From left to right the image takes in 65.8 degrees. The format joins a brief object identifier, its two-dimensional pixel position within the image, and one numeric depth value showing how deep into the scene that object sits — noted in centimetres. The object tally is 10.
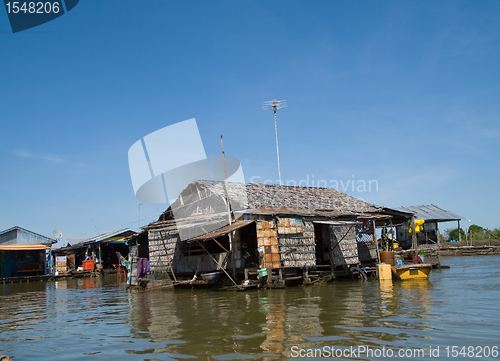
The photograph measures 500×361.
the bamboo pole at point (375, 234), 1736
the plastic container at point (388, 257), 1830
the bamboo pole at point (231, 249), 1562
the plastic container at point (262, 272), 1420
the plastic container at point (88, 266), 3003
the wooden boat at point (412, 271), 1499
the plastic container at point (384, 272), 1540
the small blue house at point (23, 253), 2861
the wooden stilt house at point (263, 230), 1510
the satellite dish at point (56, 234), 3140
